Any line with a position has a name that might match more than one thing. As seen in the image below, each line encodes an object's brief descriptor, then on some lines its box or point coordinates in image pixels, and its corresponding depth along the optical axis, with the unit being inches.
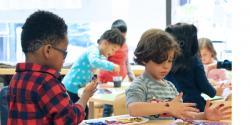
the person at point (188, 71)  105.8
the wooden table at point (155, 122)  78.6
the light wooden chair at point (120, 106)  112.9
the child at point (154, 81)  76.3
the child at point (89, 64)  151.1
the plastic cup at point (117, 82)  152.9
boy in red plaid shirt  60.7
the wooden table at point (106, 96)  129.2
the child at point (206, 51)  175.8
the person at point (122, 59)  179.6
